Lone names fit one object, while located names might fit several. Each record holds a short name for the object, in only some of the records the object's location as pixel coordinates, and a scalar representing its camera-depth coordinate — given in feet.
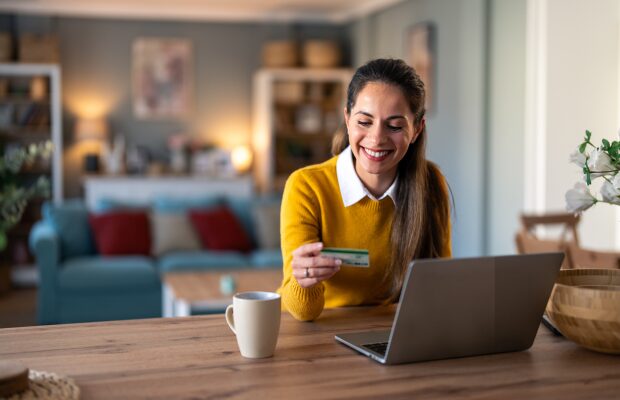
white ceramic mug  4.56
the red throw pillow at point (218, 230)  20.40
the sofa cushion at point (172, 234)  20.25
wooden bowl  4.66
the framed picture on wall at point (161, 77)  27.35
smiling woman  6.24
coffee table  14.33
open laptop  4.37
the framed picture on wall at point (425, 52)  22.16
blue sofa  17.84
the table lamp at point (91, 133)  25.64
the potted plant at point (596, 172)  4.66
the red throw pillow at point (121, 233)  19.61
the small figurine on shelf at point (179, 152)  26.81
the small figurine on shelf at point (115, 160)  25.82
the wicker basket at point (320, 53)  27.32
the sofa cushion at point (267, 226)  20.74
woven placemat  3.74
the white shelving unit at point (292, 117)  26.76
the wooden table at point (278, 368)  4.00
